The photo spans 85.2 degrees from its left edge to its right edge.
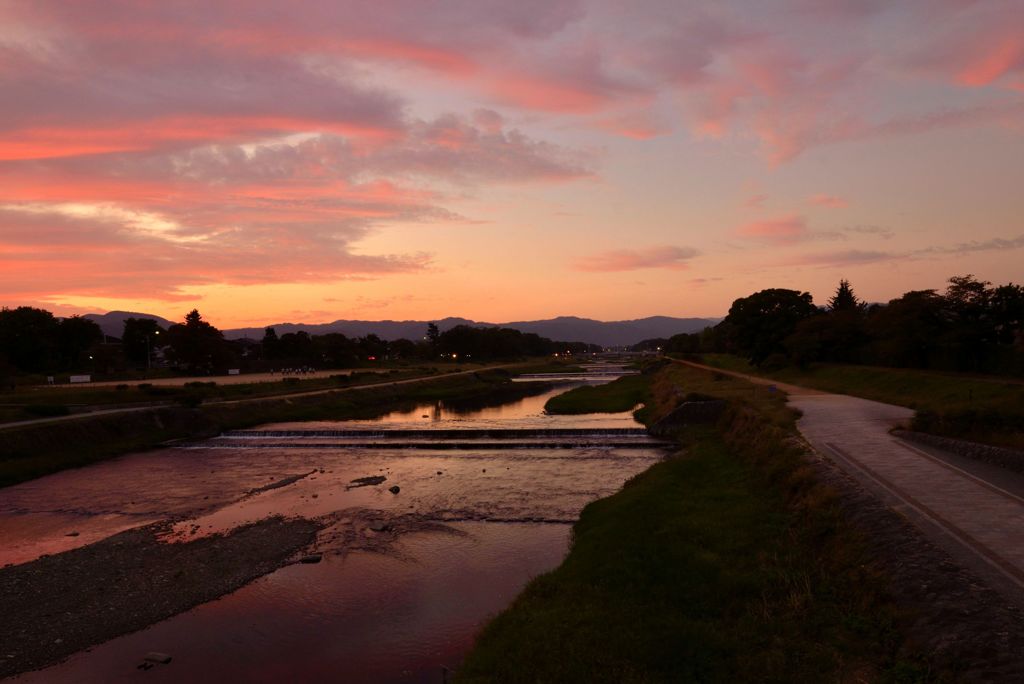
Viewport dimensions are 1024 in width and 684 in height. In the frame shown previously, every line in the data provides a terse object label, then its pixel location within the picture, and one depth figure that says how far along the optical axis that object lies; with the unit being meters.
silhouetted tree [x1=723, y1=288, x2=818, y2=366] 71.81
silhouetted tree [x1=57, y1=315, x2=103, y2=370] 107.38
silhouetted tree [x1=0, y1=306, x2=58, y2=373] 92.88
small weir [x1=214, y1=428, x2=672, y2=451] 38.24
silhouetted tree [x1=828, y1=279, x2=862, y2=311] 96.58
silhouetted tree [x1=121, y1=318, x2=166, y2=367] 121.44
